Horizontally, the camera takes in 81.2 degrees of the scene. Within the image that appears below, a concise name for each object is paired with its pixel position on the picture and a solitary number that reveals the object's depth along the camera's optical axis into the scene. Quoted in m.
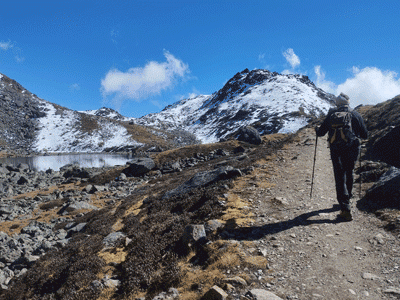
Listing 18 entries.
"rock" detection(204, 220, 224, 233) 7.32
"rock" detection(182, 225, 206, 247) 6.90
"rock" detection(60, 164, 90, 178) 38.59
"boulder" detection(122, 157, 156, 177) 35.12
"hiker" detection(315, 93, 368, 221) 7.32
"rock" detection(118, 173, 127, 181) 32.69
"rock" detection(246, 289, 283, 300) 4.20
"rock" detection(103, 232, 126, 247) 9.79
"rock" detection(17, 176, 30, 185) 35.00
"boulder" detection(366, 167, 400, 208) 7.48
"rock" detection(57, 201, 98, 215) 19.81
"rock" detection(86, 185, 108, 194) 27.22
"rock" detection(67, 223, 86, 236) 14.70
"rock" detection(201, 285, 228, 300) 4.42
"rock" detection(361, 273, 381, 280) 4.53
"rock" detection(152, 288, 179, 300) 5.08
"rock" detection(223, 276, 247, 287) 4.75
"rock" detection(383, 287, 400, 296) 4.06
